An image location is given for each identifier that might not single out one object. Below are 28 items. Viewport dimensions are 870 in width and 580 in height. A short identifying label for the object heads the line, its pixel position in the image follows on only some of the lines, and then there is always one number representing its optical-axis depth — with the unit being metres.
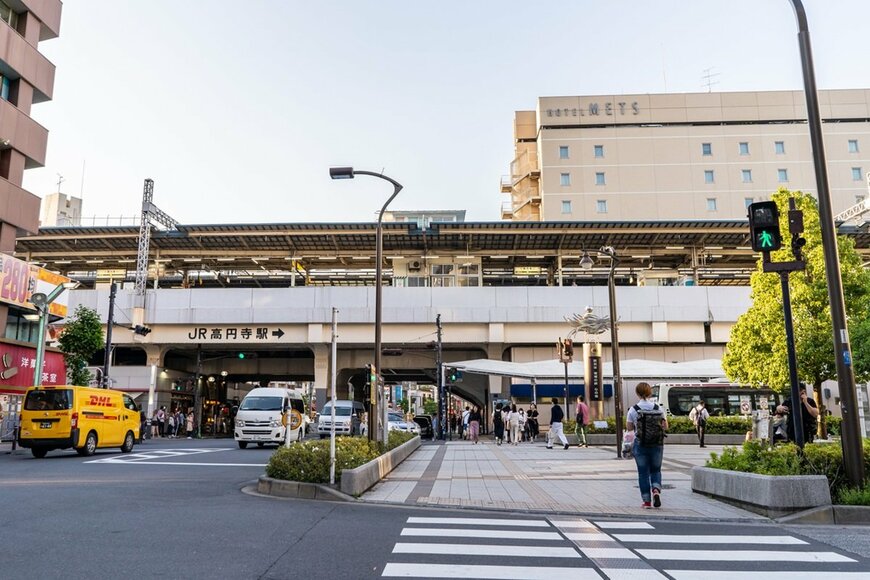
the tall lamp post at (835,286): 9.11
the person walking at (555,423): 24.67
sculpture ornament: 33.56
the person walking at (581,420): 25.11
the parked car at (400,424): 31.44
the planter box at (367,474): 10.63
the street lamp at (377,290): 16.03
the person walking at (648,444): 9.67
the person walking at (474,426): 32.46
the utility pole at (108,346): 29.72
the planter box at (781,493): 8.91
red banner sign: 29.23
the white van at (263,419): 24.19
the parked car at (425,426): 41.91
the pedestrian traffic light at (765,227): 10.54
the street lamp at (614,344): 20.81
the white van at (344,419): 28.44
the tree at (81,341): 28.53
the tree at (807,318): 24.22
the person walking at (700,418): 24.57
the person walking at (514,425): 29.58
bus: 34.09
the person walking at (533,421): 32.34
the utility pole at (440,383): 34.25
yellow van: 18.92
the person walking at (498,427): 30.00
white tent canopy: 32.56
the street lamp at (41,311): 24.53
